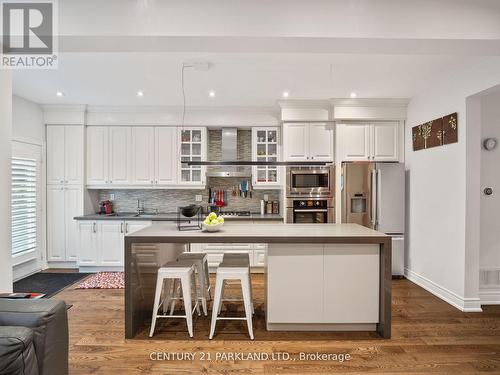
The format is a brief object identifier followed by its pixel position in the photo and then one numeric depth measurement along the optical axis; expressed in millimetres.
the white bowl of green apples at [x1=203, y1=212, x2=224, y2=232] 2916
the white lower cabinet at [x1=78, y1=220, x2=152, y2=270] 4738
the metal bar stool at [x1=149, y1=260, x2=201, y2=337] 2672
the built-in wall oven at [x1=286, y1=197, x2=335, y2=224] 4621
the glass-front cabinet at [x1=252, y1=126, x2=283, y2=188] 5012
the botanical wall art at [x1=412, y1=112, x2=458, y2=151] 3523
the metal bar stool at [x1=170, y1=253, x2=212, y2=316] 3140
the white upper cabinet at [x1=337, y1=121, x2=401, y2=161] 4637
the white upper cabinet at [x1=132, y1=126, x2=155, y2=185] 5031
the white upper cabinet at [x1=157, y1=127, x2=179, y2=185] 5035
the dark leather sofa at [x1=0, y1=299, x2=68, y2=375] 1405
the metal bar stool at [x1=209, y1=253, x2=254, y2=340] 2656
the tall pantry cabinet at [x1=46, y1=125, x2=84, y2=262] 4918
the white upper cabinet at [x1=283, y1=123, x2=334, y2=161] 4699
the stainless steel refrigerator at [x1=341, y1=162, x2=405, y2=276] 4398
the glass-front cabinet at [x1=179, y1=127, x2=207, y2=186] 5035
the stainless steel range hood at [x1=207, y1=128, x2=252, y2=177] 4957
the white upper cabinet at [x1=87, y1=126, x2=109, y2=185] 5016
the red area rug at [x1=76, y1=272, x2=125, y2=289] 4078
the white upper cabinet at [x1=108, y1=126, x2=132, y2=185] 5023
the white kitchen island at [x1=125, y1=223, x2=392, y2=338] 2785
